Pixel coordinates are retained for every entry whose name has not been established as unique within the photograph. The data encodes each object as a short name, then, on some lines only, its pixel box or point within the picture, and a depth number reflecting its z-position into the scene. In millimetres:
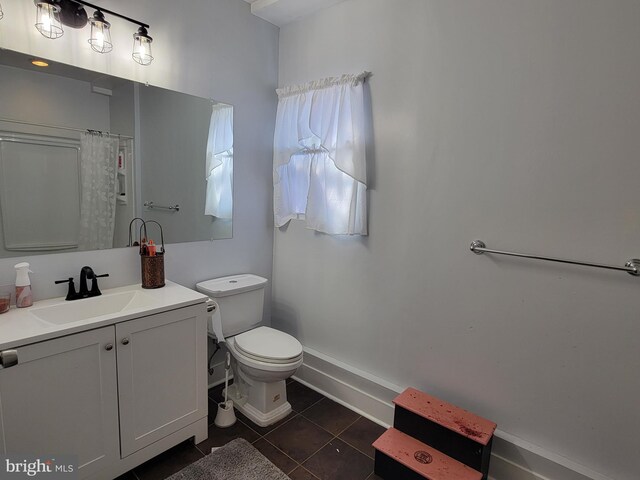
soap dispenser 1449
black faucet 1592
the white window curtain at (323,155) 1979
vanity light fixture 1457
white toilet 1884
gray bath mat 1601
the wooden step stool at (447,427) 1505
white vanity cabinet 1230
